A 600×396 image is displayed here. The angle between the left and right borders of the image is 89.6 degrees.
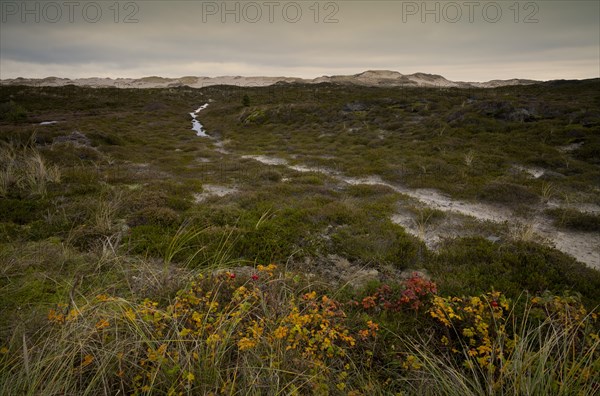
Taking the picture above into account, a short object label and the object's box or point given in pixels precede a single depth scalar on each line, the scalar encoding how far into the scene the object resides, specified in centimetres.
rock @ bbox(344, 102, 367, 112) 3359
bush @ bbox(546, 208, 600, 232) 828
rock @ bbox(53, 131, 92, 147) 1861
